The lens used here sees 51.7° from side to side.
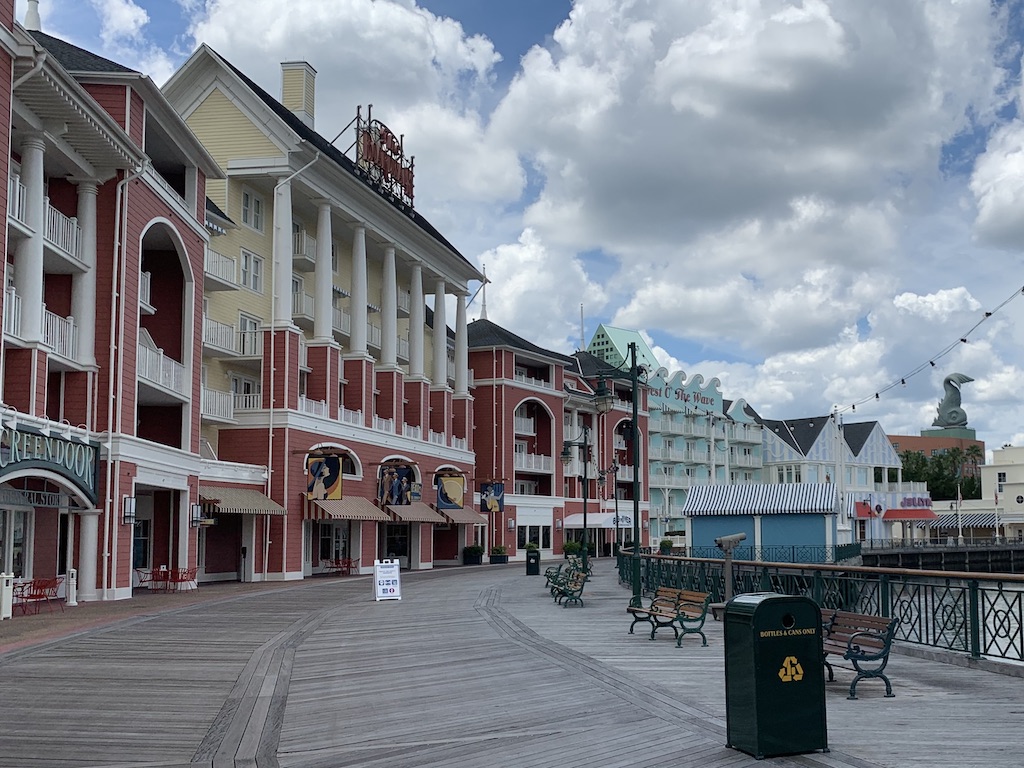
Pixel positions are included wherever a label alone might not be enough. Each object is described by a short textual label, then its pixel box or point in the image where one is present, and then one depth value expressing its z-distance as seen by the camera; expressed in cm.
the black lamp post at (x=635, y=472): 2305
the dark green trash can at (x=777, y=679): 800
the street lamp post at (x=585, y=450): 4142
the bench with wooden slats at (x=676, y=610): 1631
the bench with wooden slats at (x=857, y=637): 1090
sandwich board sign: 2728
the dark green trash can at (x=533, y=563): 4084
